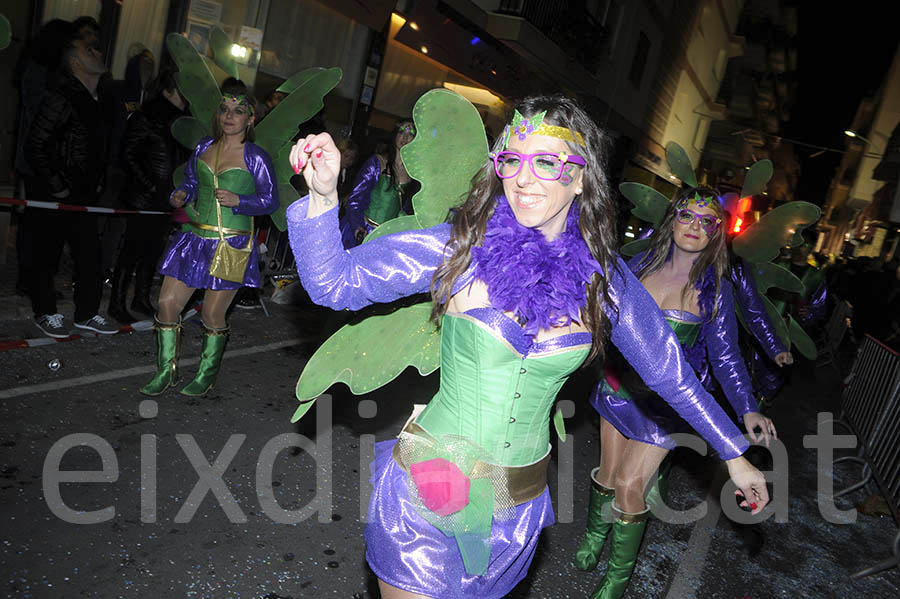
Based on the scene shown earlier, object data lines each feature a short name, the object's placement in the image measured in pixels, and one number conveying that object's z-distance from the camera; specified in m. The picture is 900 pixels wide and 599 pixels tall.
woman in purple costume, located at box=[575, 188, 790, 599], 3.36
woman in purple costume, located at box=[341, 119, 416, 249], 6.28
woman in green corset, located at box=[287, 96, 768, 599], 1.92
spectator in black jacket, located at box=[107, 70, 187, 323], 6.03
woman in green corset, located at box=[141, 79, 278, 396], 4.48
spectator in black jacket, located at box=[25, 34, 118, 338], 5.09
